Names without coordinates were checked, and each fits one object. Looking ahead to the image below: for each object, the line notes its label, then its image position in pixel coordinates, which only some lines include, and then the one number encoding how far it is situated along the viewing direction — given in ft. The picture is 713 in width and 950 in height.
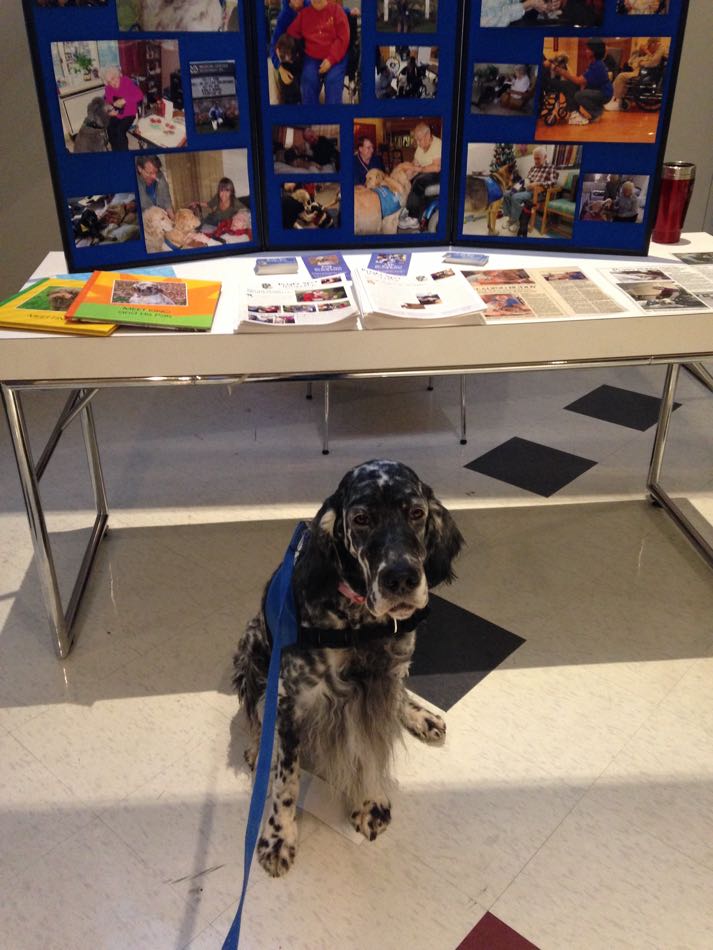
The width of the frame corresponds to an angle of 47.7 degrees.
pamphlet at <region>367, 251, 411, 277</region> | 6.43
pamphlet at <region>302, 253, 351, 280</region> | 6.39
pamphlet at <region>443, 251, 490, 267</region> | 6.75
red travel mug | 6.81
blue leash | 4.04
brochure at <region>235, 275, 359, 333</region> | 5.35
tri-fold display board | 5.88
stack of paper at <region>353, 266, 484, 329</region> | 5.41
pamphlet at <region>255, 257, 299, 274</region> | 6.46
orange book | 5.37
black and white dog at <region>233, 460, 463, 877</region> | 4.41
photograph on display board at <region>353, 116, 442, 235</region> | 6.59
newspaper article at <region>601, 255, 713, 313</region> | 5.75
